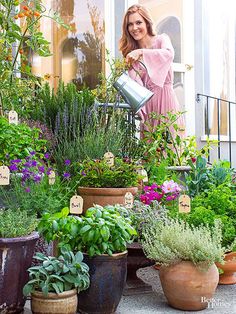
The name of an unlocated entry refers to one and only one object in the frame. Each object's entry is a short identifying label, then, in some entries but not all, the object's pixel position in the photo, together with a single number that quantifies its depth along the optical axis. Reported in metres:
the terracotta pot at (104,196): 3.38
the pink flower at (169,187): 3.73
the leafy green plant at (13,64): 4.29
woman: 5.06
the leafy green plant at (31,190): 3.14
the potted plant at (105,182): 3.39
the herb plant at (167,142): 4.63
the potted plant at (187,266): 2.81
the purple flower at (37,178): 3.21
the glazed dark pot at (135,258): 3.15
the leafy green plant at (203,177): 4.21
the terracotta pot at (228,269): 3.31
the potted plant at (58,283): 2.46
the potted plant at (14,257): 2.53
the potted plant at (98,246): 2.65
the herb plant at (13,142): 3.36
